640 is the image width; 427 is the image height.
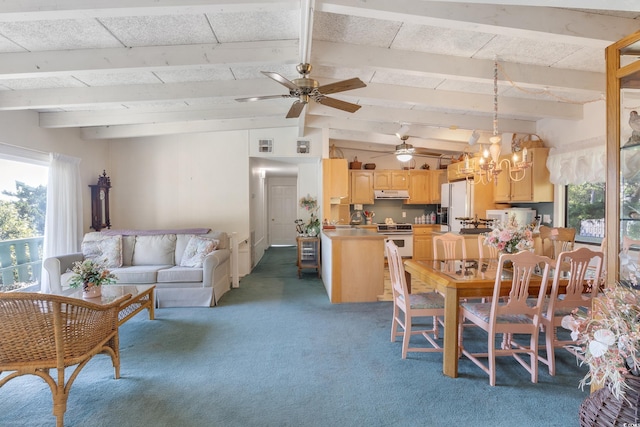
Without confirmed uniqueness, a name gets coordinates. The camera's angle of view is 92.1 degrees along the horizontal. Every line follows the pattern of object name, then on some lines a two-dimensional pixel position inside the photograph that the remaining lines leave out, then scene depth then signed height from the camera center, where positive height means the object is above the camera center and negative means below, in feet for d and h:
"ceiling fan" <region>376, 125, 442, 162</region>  16.92 +3.57
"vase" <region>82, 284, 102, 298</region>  9.60 -2.48
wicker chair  5.73 -2.43
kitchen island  13.80 -2.59
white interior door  32.76 -0.36
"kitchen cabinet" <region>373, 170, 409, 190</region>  23.80 +2.29
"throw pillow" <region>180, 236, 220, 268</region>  14.20 -1.84
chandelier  10.38 +1.68
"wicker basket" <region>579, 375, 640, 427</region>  3.86 -2.62
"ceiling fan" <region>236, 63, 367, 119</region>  8.78 +3.63
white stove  22.65 -1.86
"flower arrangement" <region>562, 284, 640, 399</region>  3.80 -1.69
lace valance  12.45 +1.95
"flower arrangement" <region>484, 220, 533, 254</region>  9.05 -0.88
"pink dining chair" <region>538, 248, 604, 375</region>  7.49 -2.17
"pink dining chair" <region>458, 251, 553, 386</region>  7.15 -2.53
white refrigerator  18.89 +0.39
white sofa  13.21 -2.30
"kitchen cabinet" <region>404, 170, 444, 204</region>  23.95 +1.81
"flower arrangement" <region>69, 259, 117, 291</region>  9.43 -1.96
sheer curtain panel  14.06 +0.16
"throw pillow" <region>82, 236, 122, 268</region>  14.32 -1.79
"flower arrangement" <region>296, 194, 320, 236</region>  19.19 -0.20
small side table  18.57 -2.62
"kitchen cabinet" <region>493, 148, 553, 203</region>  15.21 +1.43
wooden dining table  7.71 -2.07
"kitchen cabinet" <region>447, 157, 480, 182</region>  20.47 +2.44
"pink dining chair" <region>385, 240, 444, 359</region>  8.66 -2.72
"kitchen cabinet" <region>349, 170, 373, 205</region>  23.58 +1.75
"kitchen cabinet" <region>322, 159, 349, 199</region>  18.11 +1.95
